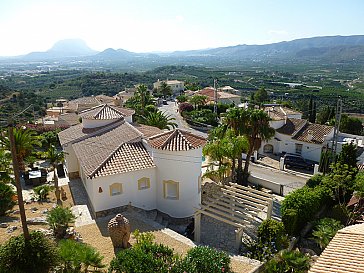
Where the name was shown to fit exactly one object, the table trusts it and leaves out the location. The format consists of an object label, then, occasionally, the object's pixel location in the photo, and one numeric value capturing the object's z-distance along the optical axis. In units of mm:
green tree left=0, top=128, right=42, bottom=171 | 26859
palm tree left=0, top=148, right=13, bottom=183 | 21609
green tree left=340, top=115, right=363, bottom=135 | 49406
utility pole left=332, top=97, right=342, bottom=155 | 23484
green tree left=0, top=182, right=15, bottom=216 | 19188
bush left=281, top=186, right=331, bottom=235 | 19578
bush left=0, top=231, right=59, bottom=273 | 11797
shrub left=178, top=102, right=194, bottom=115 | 65469
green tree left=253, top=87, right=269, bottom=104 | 90475
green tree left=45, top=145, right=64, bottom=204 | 24891
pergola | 18297
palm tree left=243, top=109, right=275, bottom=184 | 27131
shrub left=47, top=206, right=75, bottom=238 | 16094
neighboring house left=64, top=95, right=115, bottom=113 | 55250
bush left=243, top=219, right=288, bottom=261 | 17047
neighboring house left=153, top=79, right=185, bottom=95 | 109312
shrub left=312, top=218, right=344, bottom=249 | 18047
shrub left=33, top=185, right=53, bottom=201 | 23219
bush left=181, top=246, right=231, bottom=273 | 12992
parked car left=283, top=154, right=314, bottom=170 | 35438
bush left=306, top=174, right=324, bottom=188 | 25133
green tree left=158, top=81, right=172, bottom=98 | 91188
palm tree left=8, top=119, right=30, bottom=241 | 11258
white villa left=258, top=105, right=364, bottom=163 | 37781
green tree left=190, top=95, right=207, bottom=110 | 68438
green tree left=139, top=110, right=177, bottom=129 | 36719
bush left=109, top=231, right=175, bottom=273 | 12422
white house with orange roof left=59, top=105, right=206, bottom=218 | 19875
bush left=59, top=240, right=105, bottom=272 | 12633
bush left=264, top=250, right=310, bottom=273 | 14328
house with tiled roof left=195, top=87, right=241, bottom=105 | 78875
